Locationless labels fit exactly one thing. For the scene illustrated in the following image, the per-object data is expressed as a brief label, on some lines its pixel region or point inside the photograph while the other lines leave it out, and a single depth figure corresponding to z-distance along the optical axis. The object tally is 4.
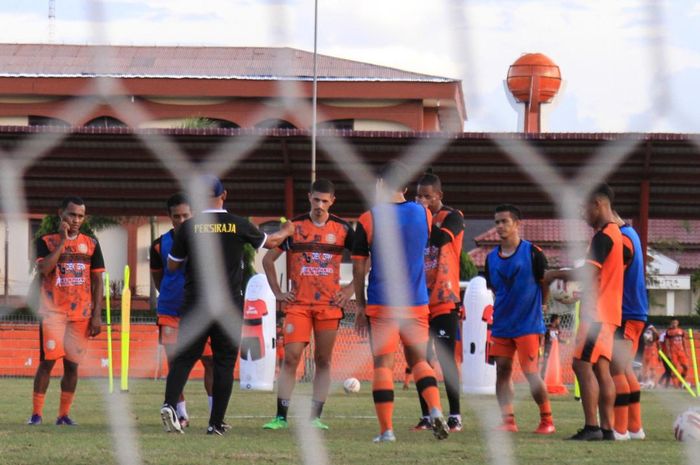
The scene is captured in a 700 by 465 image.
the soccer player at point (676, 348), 33.72
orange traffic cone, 27.61
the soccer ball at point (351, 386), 25.05
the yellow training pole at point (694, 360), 29.31
